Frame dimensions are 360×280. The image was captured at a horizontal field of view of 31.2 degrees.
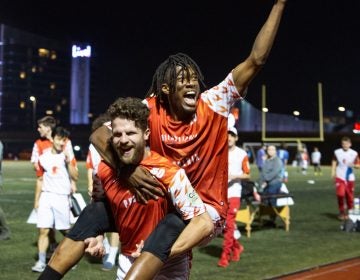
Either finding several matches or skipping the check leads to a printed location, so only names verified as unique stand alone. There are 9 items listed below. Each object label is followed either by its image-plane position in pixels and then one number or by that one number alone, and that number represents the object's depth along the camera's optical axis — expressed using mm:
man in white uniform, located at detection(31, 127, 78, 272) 8930
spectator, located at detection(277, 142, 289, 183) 30509
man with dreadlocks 3818
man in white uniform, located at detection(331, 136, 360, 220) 15461
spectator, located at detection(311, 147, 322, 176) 40031
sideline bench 12500
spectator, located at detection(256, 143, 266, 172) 29255
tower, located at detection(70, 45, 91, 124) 62234
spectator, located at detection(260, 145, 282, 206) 14461
